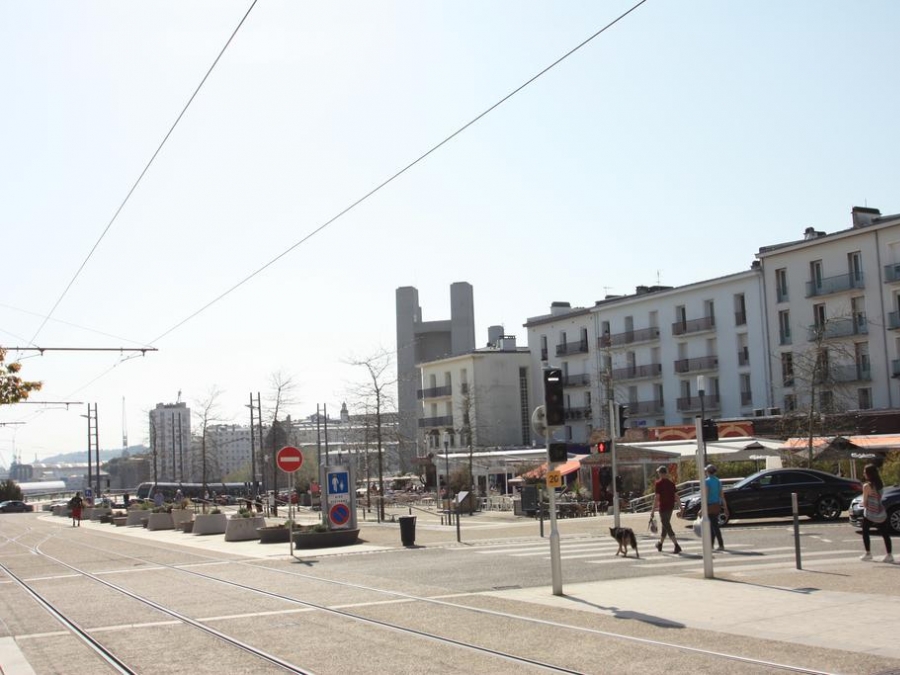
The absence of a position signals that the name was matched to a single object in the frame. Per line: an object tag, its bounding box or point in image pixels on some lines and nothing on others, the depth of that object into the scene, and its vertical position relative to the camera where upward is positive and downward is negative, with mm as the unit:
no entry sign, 25764 -265
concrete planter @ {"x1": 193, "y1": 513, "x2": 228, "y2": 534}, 38469 -2665
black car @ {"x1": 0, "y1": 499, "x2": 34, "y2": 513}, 96000 -4338
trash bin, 26672 -2283
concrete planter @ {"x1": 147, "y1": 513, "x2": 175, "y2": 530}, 45031 -2977
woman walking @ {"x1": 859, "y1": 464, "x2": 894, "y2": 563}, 17281 -1380
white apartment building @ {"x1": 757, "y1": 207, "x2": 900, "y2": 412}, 54219 +6239
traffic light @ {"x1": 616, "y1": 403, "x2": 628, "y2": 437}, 27328 +528
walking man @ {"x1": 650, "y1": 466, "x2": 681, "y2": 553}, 21031 -1439
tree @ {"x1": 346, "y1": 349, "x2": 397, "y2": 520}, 46031 +2254
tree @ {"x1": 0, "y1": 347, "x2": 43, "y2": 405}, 23578 +1678
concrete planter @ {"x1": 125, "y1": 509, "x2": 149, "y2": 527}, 50778 -3113
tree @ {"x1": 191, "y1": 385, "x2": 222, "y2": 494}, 62959 +1900
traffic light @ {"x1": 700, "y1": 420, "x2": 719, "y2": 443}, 17672 -4
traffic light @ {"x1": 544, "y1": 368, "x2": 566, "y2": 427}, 15414 +574
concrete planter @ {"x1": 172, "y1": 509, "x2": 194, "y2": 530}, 43812 -2702
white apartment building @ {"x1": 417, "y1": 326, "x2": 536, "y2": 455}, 84562 +3900
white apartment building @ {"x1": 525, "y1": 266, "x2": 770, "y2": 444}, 63812 +5512
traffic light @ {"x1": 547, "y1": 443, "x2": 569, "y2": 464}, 15399 -233
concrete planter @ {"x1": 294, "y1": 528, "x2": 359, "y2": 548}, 27375 -2461
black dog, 20438 -2079
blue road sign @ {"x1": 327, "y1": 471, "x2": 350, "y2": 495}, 28719 -1029
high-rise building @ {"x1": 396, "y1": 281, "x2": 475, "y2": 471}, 98250 +10456
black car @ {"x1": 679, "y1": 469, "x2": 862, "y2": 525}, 27734 -1818
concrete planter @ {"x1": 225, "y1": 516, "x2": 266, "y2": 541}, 32812 -2502
